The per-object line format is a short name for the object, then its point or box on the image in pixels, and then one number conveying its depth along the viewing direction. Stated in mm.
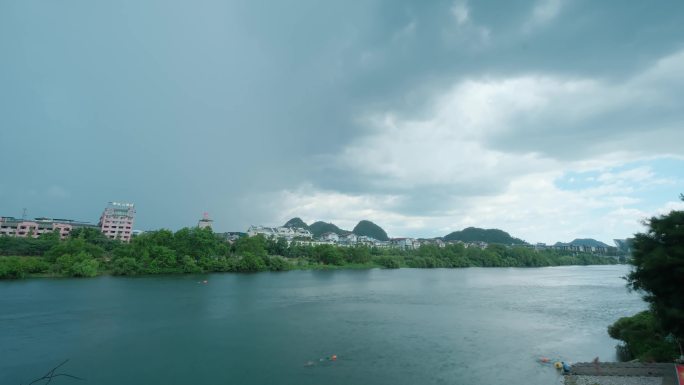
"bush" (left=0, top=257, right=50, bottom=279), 37688
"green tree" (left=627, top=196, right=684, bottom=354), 12031
